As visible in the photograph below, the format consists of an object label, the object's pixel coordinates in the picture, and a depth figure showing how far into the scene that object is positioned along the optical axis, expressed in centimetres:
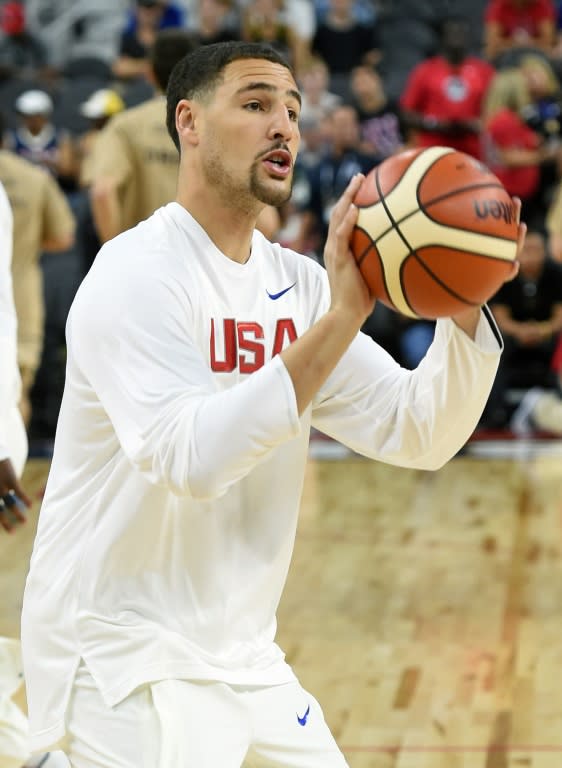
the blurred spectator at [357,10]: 1403
